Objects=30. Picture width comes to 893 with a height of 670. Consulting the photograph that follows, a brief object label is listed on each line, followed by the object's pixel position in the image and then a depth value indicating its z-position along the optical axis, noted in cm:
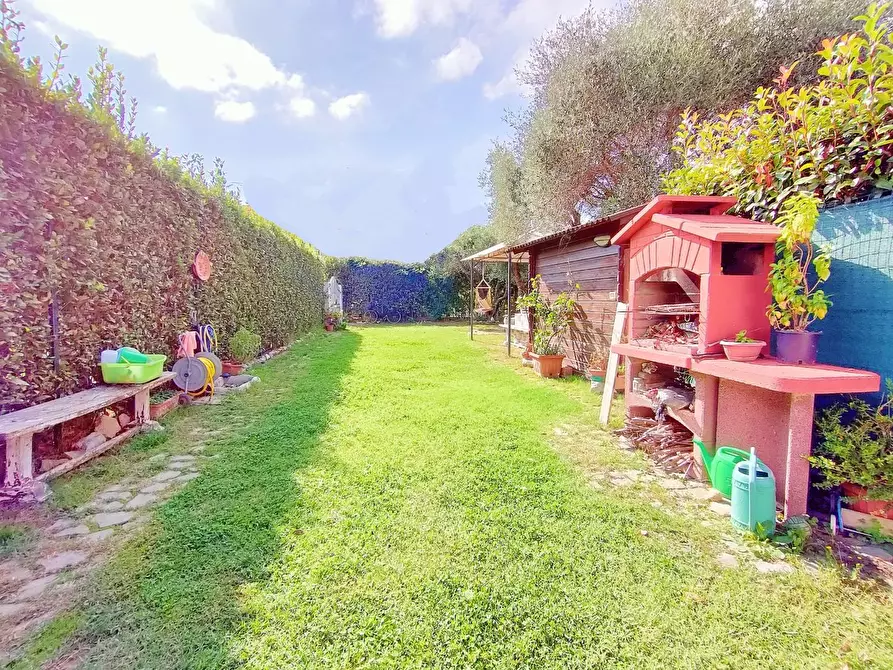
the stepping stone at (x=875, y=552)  197
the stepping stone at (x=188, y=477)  281
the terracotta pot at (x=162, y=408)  399
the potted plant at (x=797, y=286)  237
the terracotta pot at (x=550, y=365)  648
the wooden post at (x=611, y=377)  410
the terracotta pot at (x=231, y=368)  591
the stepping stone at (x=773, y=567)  190
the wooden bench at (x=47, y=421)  233
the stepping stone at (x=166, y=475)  282
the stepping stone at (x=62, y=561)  187
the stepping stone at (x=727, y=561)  195
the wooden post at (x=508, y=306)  878
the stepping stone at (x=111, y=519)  224
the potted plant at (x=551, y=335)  650
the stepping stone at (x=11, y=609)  158
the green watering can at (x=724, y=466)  253
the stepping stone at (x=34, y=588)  169
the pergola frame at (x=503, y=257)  865
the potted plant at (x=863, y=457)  210
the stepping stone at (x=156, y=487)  264
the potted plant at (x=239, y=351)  593
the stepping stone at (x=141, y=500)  245
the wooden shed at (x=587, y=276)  582
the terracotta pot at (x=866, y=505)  215
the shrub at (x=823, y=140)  231
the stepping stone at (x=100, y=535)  209
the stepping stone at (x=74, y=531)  213
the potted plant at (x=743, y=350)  258
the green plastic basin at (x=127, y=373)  339
